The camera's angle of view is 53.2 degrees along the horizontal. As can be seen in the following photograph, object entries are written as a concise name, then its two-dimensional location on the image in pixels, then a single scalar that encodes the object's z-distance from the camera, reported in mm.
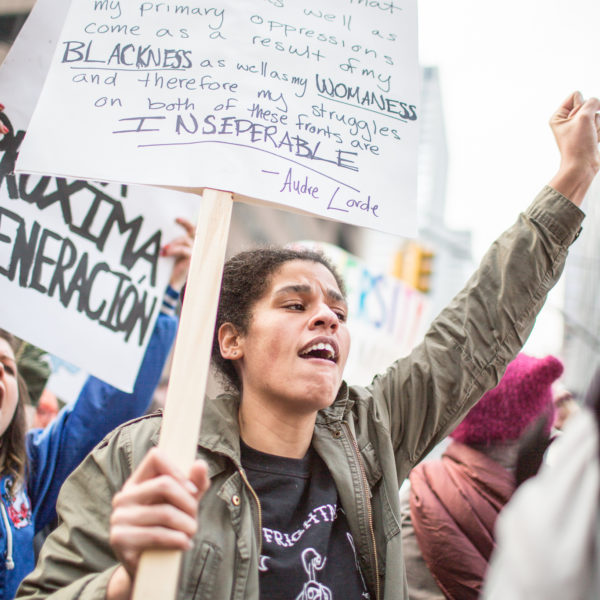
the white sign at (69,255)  1909
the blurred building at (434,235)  13945
